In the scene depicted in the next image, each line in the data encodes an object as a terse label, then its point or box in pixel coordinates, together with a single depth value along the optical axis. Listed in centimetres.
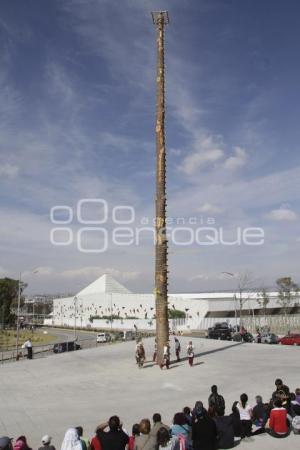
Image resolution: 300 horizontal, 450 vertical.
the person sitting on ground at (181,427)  1022
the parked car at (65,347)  3644
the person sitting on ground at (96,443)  904
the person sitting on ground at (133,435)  932
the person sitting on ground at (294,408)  1213
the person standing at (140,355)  2512
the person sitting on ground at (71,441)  913
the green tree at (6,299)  9825
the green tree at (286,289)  7938
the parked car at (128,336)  5183
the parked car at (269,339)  4303
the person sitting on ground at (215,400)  1226
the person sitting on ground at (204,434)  979
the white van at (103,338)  5443
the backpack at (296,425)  1152
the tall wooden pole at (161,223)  2705
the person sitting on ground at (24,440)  962
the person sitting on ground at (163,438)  876
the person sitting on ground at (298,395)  1283
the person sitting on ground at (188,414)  1111
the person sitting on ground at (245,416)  1150
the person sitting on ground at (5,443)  860
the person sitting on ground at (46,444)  910
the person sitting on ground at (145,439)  882
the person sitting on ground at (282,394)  1198
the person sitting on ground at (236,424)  1135
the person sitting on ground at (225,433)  1067
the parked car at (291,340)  4058
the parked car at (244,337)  4266
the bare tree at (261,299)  7934
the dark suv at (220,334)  4600
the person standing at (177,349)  2709
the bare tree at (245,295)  8310
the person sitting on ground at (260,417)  1195
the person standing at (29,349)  3044
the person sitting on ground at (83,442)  938
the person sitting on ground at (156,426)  908
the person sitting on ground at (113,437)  890
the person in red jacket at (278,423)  1133
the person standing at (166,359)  2483
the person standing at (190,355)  2528
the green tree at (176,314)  8371
